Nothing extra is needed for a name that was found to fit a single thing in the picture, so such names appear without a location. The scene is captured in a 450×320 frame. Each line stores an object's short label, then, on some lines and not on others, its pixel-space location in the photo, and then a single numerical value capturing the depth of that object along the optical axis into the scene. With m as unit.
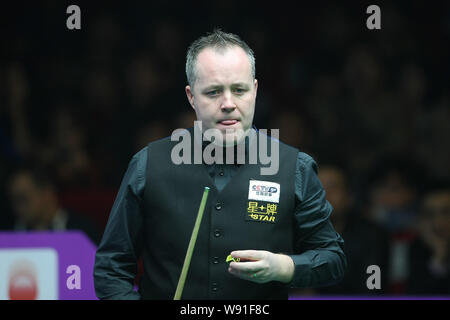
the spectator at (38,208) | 8.30
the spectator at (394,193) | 9.33
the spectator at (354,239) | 7.85
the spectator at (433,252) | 7.70
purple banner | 5.53
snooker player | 4.04
